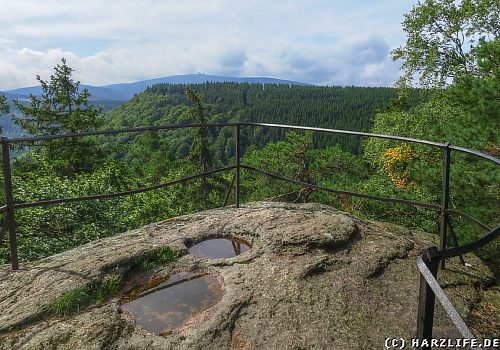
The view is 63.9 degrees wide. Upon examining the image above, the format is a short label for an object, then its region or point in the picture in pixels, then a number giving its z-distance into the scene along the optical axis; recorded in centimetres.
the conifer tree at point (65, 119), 1969
